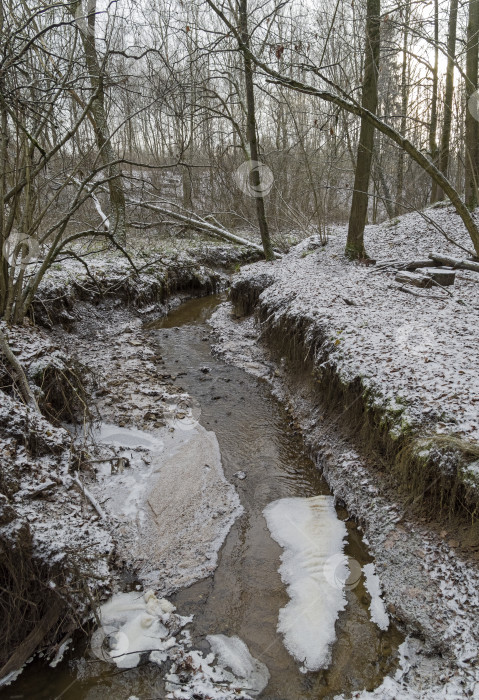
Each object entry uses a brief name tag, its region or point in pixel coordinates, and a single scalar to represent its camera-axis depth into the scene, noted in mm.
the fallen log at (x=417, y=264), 8734
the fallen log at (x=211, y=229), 14430
